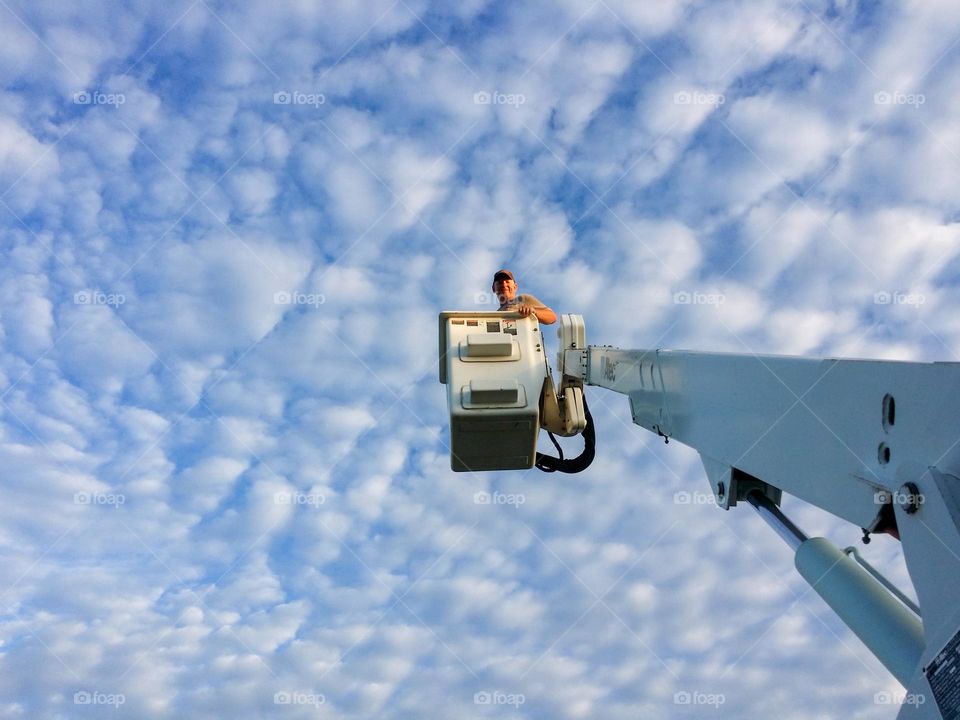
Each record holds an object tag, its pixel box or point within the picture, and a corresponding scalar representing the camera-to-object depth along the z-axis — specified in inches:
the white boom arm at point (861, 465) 72.9
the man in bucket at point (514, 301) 219.2
